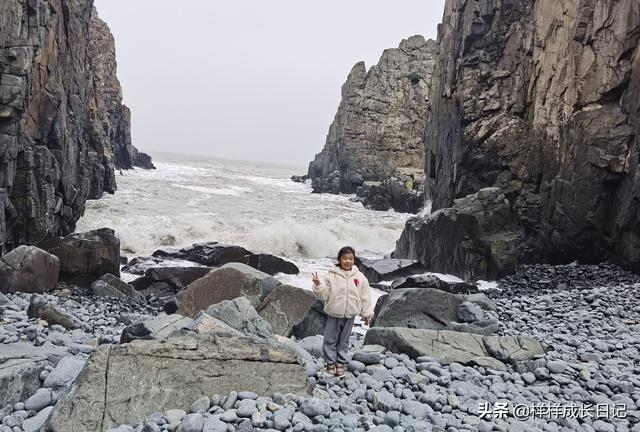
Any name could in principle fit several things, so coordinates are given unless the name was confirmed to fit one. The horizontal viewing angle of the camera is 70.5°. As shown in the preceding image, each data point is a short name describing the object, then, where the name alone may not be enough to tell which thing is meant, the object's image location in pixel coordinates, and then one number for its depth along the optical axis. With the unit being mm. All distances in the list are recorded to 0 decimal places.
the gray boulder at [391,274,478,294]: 12898
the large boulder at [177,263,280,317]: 9320
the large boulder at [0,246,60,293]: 10531
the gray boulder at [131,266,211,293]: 13647
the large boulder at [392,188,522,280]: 14664
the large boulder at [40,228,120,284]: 12547
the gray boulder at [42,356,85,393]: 4711
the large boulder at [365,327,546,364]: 6243
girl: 5410
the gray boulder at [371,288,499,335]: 8430
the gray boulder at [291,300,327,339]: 8344
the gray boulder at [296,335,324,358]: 6539
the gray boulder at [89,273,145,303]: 11836
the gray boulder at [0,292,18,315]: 8578
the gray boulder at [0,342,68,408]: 4326
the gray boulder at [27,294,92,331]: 7938
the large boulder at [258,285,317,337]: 8406
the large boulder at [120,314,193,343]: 5590
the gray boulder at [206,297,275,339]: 5676
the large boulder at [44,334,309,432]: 3900
